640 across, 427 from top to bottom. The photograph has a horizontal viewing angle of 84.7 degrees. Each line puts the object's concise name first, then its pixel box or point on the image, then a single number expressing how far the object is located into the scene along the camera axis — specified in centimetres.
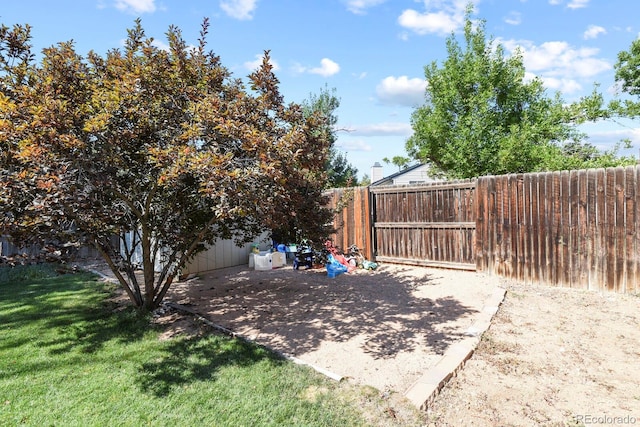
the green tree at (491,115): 1070
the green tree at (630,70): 1431
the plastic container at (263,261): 812
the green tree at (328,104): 1788
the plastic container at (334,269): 739
